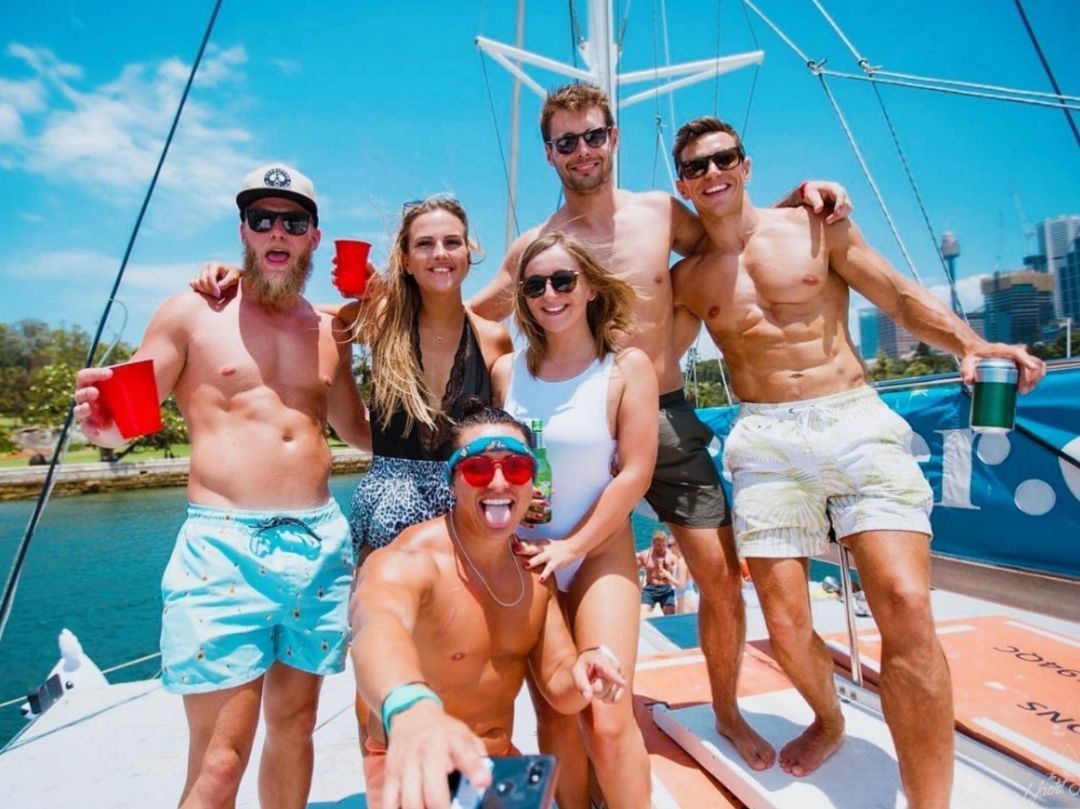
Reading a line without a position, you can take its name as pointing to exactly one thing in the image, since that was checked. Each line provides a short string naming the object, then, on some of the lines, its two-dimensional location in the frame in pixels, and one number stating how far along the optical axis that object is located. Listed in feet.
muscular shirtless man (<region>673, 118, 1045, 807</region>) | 7.10
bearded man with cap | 7.02
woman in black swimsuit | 7.77
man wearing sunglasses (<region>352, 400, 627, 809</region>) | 5.90
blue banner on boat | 8.12
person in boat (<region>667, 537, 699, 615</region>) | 28.68
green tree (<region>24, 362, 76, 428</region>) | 181.57
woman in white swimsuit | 6.74
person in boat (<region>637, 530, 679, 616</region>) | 29.96
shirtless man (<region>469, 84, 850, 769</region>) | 8.93
